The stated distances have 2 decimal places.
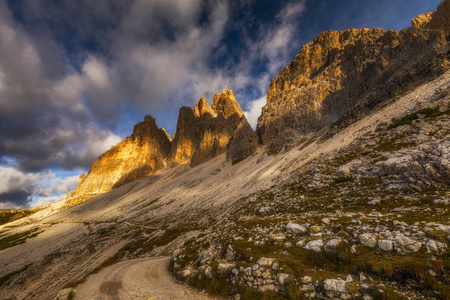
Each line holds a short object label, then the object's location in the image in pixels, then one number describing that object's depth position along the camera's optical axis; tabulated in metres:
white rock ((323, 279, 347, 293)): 7.86
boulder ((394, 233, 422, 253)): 7.77
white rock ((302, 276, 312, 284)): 8.99
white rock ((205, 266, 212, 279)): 13.37
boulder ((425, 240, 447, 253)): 7.20
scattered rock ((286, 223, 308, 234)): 13.25
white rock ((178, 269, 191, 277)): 15.75
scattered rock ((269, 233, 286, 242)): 13.43
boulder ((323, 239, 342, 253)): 10.04
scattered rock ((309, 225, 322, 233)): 12.46
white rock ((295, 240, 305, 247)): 11.71
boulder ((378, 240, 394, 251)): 8.38
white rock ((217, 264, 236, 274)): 12.77
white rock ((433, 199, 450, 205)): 10.75
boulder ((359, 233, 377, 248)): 9.12
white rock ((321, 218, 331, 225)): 12.95
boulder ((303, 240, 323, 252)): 10.73
